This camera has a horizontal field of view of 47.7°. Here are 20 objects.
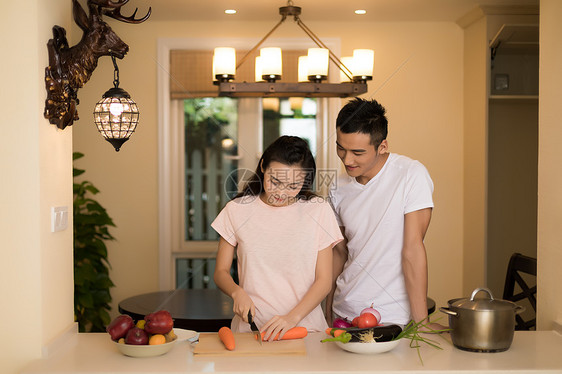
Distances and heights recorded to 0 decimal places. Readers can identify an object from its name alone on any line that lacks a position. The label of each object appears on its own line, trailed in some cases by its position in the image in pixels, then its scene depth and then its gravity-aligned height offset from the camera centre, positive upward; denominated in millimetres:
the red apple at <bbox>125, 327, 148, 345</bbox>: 1863 -479
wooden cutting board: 1898 -526
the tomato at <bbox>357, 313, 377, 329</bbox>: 1941 -451
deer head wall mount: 1939 +374
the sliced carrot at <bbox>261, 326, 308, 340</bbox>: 2004 -505
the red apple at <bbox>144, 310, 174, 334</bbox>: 1886 -446
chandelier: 3311 +528
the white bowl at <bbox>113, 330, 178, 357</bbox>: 1858 -515
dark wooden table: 3033 -689
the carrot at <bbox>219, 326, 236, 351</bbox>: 1904 -497
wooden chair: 2844 -499
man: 2256 -170
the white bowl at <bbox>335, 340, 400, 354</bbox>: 1886 -515
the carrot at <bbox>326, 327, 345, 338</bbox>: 1914 -481
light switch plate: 1985 -139
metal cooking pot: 1892 -452
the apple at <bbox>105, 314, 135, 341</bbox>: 1886 -458
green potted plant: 4012 -578
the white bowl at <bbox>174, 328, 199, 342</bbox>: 2064 -531
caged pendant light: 2104 +200
